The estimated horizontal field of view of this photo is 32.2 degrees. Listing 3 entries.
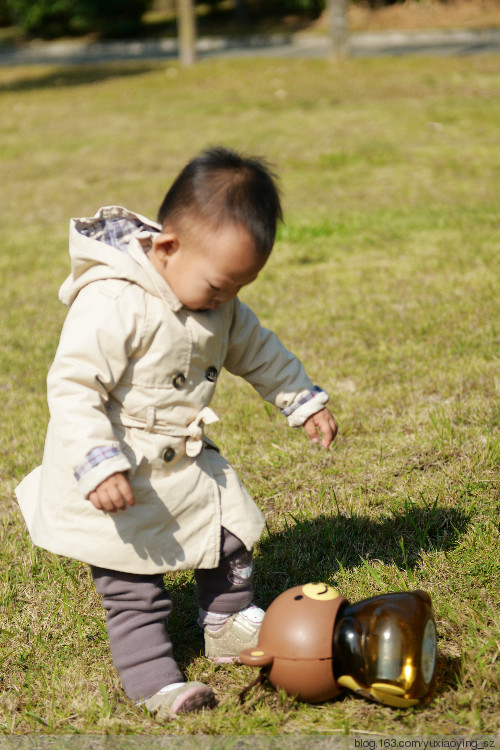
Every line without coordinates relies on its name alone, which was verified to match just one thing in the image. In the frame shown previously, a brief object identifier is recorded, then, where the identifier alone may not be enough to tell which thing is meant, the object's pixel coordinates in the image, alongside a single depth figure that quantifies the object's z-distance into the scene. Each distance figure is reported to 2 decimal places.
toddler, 2.20
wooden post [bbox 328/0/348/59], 16.41
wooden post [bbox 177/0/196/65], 17.72
